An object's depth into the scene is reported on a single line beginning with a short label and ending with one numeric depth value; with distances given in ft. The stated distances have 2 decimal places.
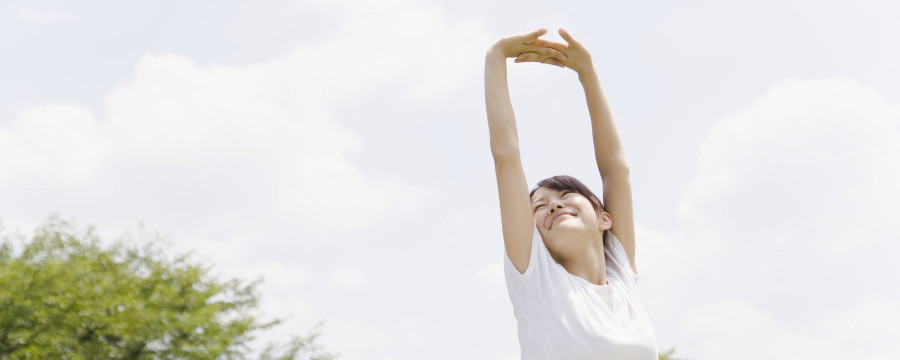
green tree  58.80
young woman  8.11
